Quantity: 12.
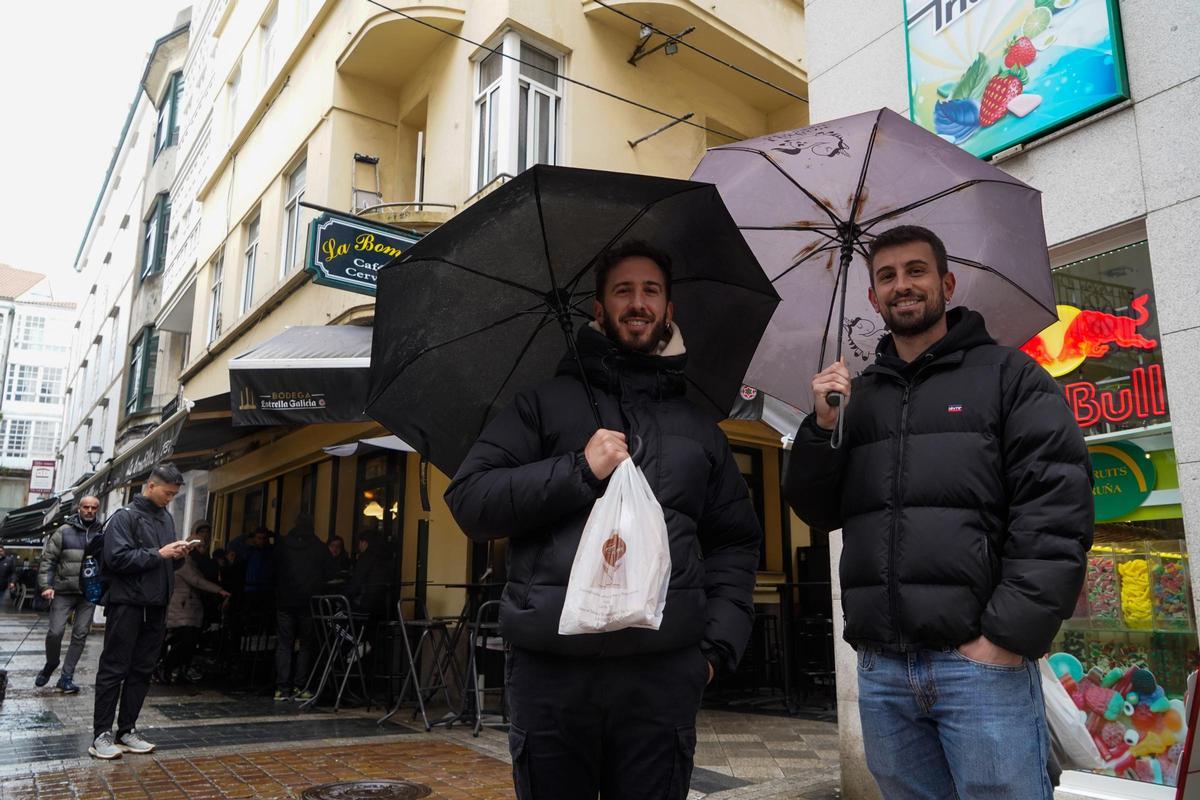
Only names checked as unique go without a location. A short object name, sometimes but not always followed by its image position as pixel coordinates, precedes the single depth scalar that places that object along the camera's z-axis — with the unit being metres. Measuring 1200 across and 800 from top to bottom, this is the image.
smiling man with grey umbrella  2.12
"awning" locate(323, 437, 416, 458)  8.82
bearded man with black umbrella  2.25
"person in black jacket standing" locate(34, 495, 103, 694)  10.12
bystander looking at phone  6.24
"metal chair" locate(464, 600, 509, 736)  7.62
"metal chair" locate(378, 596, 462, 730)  8.02
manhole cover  5.29
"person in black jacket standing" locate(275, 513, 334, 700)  9.80
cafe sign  8.57
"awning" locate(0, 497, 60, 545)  29.83
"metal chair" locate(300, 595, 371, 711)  8.91
